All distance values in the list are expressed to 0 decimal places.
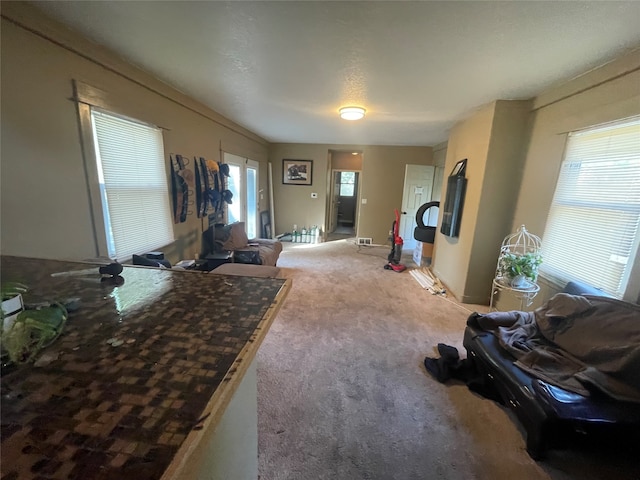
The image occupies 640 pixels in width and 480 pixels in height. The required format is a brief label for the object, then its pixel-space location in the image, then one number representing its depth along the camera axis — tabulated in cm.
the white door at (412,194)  581
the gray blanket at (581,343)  145
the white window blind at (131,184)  223
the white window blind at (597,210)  190
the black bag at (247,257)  375
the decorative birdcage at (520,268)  241
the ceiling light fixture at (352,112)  323
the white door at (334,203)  735
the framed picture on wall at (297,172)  653
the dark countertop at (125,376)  45
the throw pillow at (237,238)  401
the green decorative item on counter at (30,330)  66
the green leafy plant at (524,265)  240
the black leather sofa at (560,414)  136
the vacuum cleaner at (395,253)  475
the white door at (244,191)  473
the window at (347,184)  911
